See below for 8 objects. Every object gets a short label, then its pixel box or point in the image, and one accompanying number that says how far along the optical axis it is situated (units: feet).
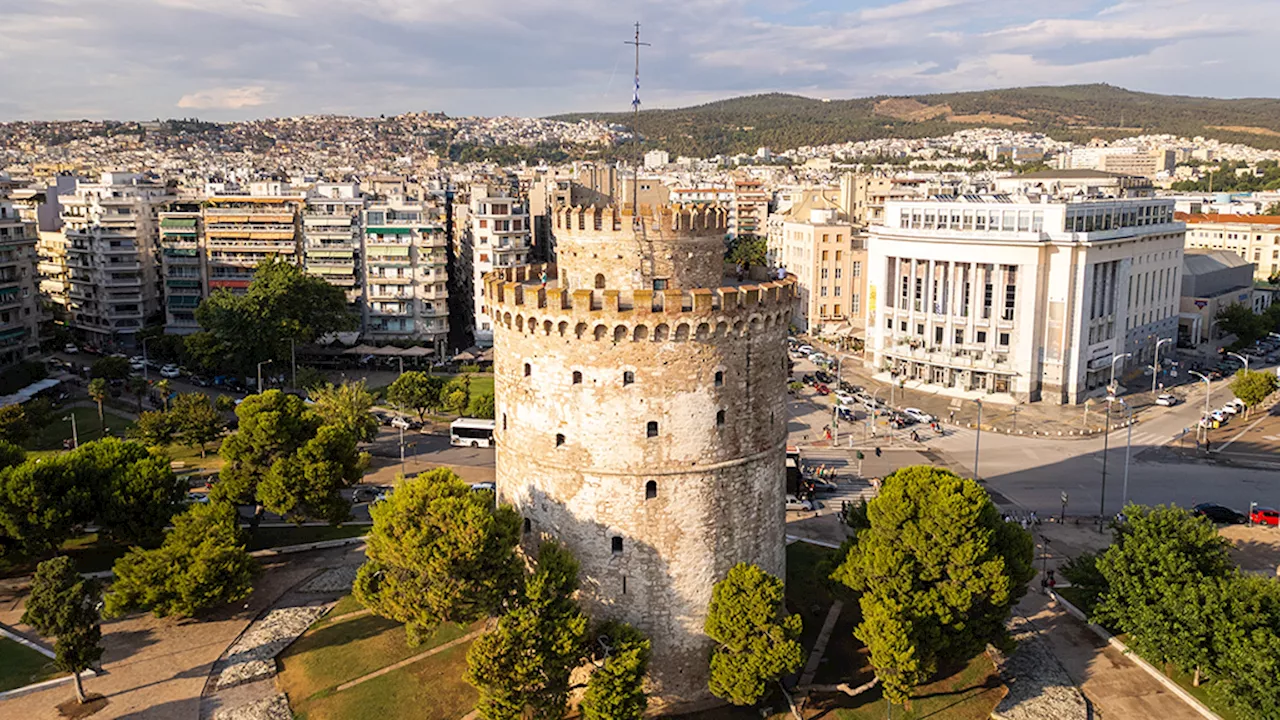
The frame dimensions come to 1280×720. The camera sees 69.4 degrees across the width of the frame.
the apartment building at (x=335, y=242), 369.30
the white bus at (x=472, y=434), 244.63
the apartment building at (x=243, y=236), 375.66
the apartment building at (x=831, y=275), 411.13
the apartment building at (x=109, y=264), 378.53
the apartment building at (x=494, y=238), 361.51
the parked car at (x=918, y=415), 271.08
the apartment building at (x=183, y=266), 379.55
